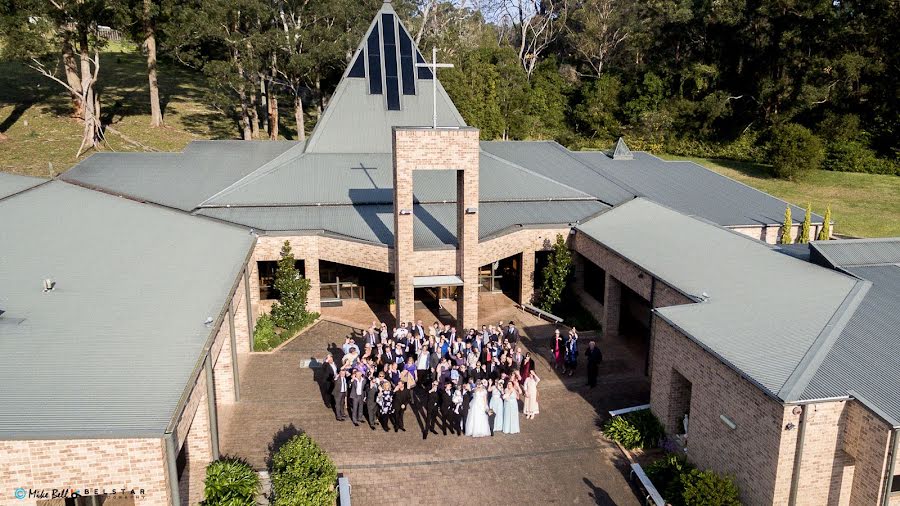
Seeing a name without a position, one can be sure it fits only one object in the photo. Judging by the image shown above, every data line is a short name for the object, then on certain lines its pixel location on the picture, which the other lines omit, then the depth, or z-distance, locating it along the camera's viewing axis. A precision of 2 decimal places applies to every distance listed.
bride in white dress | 15.92
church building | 11.30
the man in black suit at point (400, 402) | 16.11
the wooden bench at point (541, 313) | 23.95
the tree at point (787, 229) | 25.53
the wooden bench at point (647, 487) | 13.34
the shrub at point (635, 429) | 15.71
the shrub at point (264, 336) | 21.55
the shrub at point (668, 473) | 13.46
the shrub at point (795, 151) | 42.38
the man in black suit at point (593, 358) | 18.34
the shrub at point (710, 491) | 12.45
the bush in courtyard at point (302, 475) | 12.64
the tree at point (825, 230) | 26.39
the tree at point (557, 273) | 24.20
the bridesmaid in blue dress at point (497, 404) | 15.94
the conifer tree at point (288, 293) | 22.97
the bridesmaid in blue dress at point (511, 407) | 15.93
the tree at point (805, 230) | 25.68
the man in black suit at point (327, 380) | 17.38
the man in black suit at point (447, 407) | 16.12
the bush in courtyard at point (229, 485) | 12.54
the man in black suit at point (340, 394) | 16.69
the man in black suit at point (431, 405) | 16.03
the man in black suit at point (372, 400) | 16.27
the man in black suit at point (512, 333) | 19.81
